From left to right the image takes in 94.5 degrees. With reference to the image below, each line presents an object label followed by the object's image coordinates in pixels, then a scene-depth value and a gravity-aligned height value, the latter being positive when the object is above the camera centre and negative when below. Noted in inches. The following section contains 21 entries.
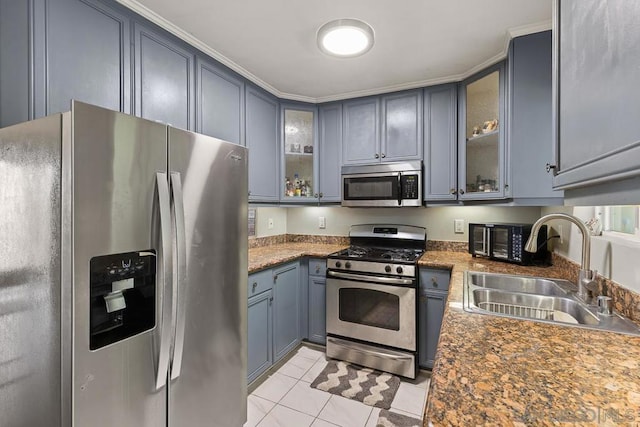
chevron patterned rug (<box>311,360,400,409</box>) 80.1 -50.2
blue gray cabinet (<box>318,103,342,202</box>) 112.2 +23.3
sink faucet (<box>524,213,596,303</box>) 51.0 -7.0
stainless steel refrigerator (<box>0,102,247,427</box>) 36.1 -8.2
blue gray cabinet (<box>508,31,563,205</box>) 70.3 +23.1
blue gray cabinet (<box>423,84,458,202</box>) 95.7 +22.4
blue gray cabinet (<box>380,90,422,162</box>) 100.6 +29.5
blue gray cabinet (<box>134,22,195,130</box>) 62.6 +30.1
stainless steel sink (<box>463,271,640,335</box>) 43.4 -16.4
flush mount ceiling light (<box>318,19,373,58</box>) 66.7 +41.4
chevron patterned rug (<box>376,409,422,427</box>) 70.3 -50.7
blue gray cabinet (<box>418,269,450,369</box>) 88.1 -30.3
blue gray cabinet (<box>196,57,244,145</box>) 77.7 +30.5
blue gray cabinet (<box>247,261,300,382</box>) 82.4 -32.5
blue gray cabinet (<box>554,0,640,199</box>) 18.3 +9.2
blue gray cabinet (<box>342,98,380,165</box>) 106.6 +29.3
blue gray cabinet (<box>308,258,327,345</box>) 104.3 -32.1
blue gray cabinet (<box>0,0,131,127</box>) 45.5 +26.1
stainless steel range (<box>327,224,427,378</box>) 88.7 -30.9
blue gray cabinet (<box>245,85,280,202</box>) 96.3 +23.3
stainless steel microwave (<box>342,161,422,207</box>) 99.0 +9.2
